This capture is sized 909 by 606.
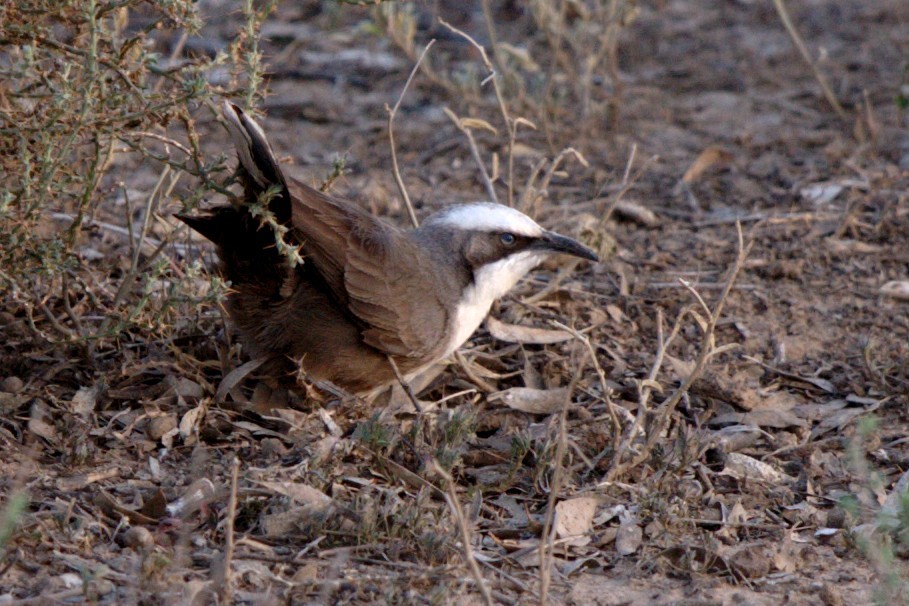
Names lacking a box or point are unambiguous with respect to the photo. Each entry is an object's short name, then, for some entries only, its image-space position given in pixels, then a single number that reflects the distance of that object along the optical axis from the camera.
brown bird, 9.95
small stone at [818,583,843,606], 7.86
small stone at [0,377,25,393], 9.92
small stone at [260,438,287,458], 9.49
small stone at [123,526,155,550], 7.85
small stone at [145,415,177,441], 9.62
